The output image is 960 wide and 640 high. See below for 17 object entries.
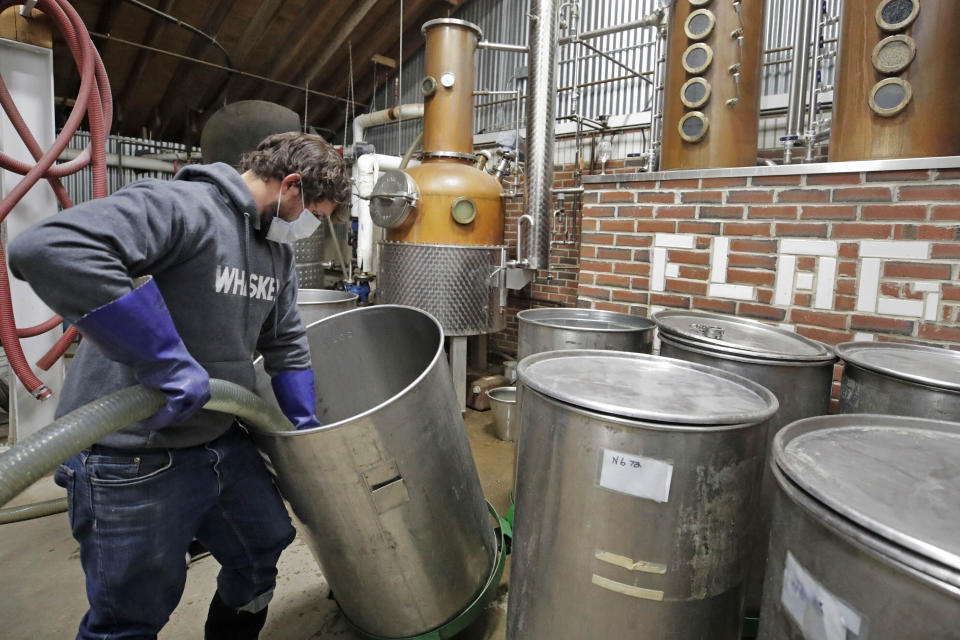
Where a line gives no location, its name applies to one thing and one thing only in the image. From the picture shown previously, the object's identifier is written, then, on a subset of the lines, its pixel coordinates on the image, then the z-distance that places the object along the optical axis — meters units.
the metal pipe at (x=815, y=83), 2.57
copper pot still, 3.54
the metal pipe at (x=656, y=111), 2.80
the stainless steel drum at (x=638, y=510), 0.96
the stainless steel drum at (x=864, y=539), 0.58
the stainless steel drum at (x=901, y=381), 1.18
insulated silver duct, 3.19
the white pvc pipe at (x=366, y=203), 4.30
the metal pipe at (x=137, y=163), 6.27
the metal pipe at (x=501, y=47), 3.63
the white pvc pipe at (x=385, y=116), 5.78
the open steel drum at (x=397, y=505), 1.20
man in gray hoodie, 0.90
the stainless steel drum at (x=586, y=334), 1.76
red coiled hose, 2.10
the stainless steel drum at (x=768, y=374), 1.39
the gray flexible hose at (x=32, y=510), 2.08
